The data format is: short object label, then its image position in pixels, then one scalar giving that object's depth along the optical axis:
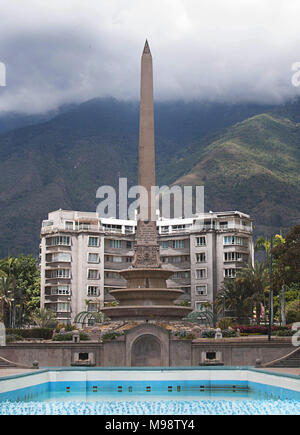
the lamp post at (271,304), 46.91
